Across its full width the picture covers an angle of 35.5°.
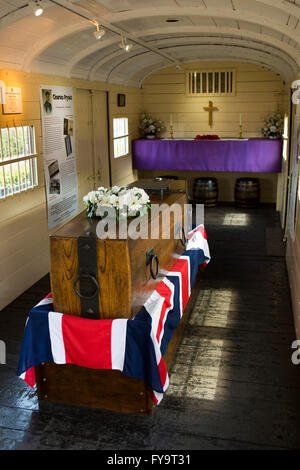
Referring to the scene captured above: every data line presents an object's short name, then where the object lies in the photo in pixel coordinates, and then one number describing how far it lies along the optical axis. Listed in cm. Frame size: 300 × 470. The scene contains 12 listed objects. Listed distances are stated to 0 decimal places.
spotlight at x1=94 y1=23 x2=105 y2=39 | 489
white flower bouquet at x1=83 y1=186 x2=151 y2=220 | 373
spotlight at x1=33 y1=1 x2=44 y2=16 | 414
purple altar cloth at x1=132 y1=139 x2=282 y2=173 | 1036
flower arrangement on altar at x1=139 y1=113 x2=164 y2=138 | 1134
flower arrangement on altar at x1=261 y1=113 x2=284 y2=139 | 1047
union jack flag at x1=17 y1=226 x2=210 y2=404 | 338
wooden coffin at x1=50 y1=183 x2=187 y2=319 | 332
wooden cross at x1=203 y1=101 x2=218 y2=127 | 1109
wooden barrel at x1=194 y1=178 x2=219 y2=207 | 1084
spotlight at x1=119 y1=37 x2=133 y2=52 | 592
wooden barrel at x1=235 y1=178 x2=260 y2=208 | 1065
